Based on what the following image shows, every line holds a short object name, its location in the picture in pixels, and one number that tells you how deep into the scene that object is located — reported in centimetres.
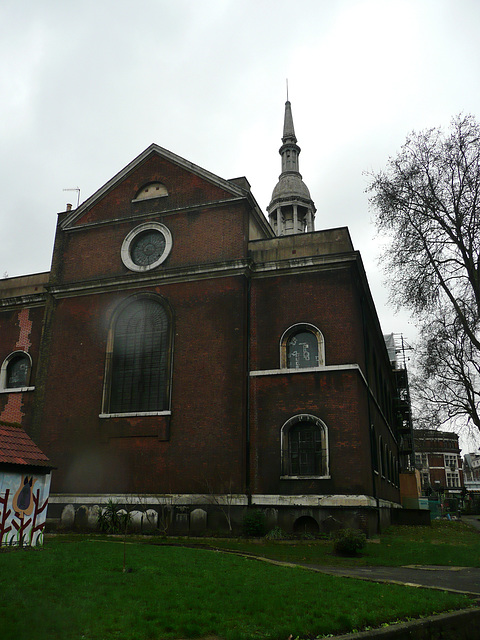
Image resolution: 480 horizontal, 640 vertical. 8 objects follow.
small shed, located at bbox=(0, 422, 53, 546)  1141
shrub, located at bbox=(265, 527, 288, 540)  1662
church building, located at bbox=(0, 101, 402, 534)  1841
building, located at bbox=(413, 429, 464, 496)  8181
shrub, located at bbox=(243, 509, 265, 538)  1712
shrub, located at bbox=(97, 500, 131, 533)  1862
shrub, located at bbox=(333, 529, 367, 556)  1410
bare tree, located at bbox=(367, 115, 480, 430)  1841
